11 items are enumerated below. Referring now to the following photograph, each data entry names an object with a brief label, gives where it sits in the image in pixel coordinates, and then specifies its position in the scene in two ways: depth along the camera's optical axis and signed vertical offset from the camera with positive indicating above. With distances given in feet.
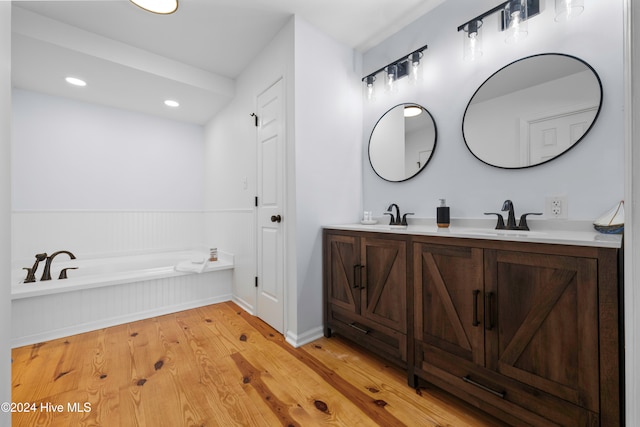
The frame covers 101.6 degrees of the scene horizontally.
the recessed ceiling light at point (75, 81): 8.52 +4.44
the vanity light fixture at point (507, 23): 4.70 +3.59
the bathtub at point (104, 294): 6.59 -2.38
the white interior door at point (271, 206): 7.00 +0.19
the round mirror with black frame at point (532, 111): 4.33 +1.83
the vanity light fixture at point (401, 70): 6.28 +3.67
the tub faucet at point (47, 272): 7.72 -1.70
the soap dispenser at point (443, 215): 5.53 -0.09
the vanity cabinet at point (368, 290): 5.04 -1.72
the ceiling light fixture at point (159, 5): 5.62 +4.60
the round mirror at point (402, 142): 6.39 +1.82
